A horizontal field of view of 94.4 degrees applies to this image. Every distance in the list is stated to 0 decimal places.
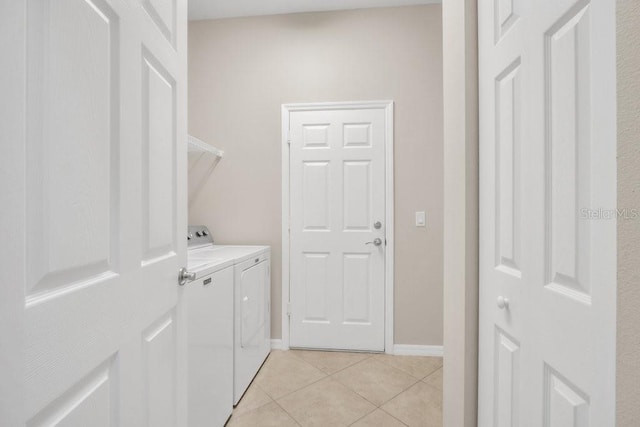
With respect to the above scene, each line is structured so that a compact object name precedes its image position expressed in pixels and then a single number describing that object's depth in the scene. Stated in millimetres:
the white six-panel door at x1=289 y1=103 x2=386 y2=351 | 2488
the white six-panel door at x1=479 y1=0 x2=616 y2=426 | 546
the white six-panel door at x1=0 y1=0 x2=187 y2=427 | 454
